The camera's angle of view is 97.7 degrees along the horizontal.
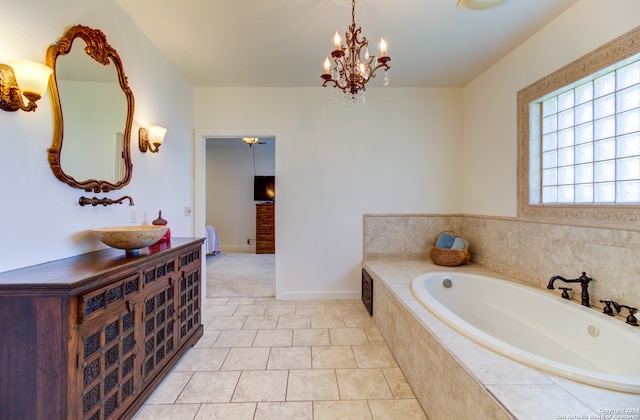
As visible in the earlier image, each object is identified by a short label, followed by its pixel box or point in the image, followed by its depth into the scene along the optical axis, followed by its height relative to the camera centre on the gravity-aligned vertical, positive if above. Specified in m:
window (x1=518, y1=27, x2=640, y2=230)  1.71 +0.48
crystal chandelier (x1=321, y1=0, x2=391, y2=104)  1.79 +0.89
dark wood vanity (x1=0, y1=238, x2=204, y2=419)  1.10 -0.58
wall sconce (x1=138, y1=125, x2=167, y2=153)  2.29 +0.58
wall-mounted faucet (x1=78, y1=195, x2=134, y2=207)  1.66 +0.03
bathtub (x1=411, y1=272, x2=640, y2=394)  1.27 -0.77
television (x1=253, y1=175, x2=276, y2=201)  6.83 +0.46
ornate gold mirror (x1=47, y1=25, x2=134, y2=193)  1.49 +0.58
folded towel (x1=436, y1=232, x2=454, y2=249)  3.24 -0.41
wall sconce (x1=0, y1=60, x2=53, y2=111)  1.22 +0.55
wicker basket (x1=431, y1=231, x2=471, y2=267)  3.01 -0.54
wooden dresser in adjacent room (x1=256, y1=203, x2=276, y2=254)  6.51 -0.54
